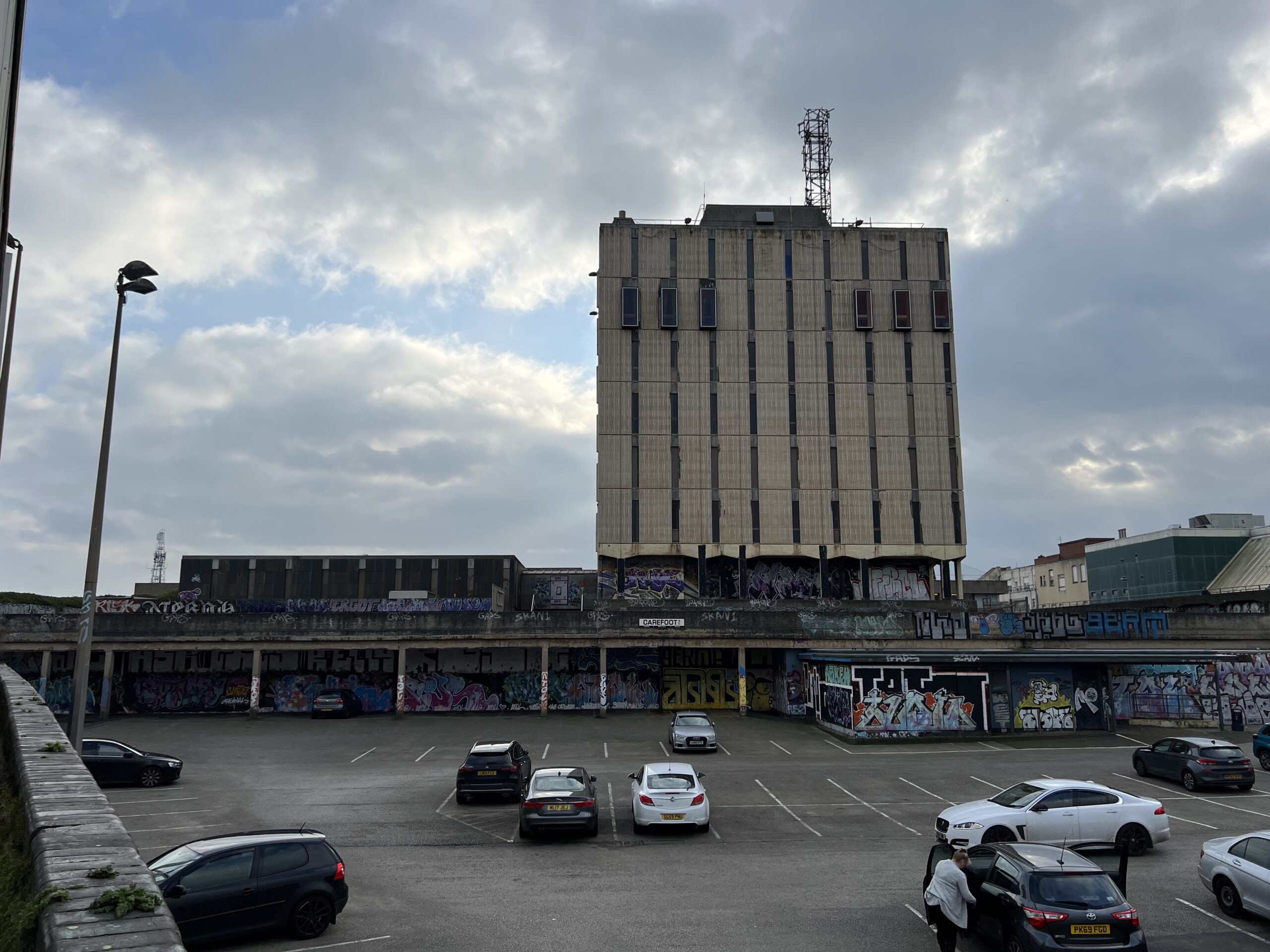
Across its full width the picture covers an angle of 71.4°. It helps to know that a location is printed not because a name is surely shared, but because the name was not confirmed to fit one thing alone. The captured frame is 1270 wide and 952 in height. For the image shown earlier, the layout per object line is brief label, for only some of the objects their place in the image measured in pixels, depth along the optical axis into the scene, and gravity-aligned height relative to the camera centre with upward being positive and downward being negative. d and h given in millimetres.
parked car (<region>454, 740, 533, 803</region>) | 22969 -3800
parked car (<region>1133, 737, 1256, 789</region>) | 24391 -3634
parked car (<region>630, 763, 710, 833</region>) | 19172 -3774
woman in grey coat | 11617 -3524
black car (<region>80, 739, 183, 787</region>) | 25984 -4119
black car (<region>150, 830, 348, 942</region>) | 11969 -3593
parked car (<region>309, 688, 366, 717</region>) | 44750 -3958
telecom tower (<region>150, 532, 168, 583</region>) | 144125 +9665
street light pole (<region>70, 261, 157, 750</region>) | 18156 +1458
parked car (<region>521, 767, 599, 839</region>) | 18484 -3768
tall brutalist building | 65562 +15671
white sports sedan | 17234 -3670
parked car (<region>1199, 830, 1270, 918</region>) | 12945 -3589
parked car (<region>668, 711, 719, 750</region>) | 33594 -3975
